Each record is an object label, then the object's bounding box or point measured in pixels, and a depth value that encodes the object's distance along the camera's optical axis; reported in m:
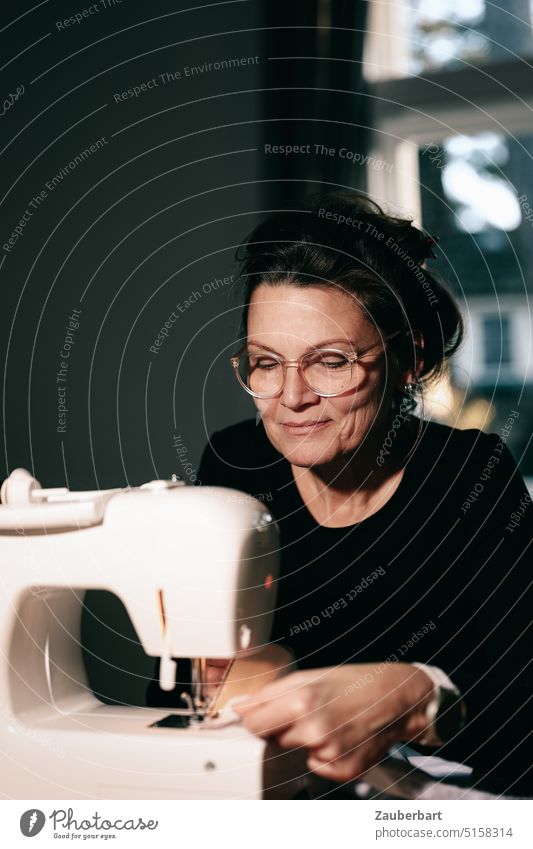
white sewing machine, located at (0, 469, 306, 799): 0.54
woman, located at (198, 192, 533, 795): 0.83
